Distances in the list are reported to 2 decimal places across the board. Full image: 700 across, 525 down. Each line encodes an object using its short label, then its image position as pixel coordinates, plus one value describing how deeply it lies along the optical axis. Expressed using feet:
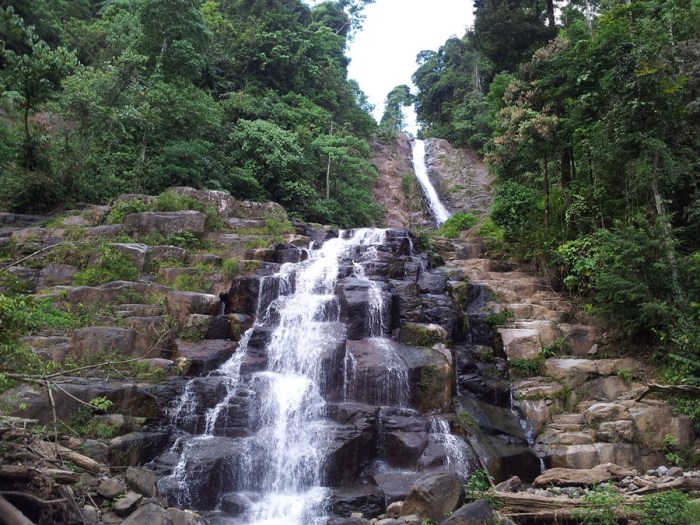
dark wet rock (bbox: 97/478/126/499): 22.07
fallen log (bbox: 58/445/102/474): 22.46
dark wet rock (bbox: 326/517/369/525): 24.73
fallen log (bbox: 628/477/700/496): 24.04
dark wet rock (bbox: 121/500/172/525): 20.65
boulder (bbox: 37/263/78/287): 43.94
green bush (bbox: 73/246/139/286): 43.70
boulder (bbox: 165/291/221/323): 41.78
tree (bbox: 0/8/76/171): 34.92
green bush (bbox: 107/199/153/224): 53.57
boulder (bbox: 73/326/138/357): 35.09
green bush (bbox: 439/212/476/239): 78.80
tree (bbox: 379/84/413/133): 155.02
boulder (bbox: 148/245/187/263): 48.85
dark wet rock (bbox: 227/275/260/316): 44.47
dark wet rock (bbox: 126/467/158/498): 23.91
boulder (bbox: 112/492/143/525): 21.47
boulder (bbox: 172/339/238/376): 36.78
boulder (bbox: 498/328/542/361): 39.55
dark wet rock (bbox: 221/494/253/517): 27.12
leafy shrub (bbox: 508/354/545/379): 38.63
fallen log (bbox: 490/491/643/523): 22.59
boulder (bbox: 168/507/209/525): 22.43
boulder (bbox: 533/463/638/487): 27.66
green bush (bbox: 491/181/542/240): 54.90
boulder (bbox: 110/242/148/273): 46.50
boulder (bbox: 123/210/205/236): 52.90
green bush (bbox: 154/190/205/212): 55.93
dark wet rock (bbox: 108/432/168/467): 27.94
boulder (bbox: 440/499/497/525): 21.74
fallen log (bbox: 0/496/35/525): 16.39
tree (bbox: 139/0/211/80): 67.67
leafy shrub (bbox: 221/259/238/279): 47.60
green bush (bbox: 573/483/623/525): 21.81
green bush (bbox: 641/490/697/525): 20.68
